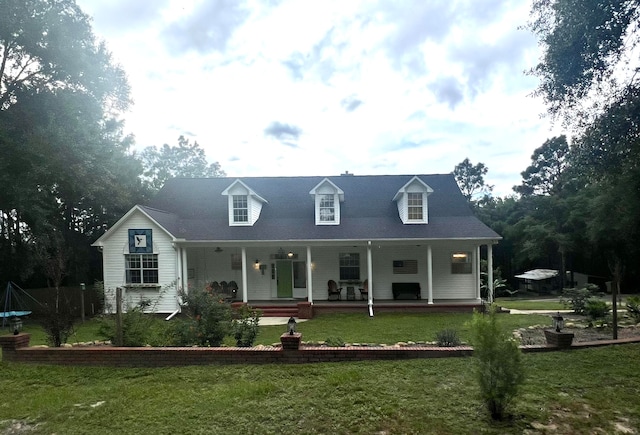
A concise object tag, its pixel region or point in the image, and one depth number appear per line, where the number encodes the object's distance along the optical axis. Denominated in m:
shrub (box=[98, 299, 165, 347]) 7.06
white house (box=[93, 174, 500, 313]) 14.48
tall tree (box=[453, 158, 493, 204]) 48.21
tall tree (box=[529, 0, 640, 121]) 8.01
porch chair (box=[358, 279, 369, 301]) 15.86
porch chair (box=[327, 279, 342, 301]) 15.94
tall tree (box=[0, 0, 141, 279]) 14.20
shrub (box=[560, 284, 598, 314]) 13.03
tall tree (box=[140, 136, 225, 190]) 32.72
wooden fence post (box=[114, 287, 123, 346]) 6.88
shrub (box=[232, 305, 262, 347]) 7.43
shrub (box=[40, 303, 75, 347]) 7.22
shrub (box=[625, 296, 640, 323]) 11.45
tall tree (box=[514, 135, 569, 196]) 35.22
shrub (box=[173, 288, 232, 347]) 7.12
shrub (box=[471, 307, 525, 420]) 3.97
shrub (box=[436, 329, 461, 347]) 7.21
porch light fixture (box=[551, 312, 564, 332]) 6.82
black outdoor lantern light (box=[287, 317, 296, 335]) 6.34
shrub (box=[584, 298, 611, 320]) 10.97
